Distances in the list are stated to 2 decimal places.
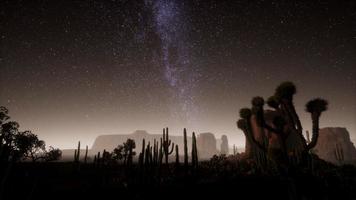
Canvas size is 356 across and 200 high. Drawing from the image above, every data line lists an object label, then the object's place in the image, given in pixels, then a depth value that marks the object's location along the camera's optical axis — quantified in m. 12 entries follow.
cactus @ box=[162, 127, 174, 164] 19.86
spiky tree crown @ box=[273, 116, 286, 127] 13.93
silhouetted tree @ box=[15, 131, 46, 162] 31.70
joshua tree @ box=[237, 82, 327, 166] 11.31
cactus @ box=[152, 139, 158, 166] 16.62
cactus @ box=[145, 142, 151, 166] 13.69
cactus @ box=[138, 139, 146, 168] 13.28
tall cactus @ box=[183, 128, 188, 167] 14.96
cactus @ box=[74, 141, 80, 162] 24.90
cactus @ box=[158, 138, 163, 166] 18.79
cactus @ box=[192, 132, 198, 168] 15.82
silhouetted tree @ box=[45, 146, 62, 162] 36.17
